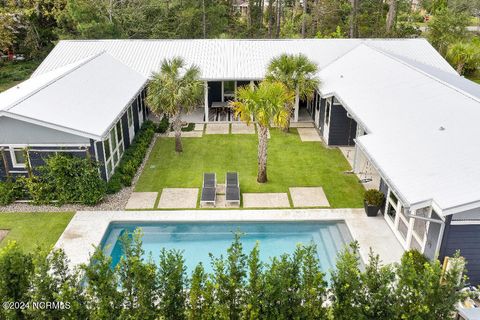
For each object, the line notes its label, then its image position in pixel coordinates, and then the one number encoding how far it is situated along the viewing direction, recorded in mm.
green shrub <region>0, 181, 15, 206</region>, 16047
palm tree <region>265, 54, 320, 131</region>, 21625
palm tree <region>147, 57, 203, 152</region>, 19188
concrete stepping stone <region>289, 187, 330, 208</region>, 16438
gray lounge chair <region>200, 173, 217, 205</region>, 16234
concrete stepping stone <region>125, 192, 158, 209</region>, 16312
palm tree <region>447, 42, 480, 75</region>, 31812
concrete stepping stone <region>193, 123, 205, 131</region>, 24344
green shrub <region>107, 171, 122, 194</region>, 16938
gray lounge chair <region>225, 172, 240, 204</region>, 16328
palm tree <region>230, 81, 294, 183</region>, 15922
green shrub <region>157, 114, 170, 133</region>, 23688
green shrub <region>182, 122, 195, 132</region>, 24141
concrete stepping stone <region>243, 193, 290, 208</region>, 16344
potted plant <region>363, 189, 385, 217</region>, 15359
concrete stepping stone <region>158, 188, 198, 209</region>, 16359
